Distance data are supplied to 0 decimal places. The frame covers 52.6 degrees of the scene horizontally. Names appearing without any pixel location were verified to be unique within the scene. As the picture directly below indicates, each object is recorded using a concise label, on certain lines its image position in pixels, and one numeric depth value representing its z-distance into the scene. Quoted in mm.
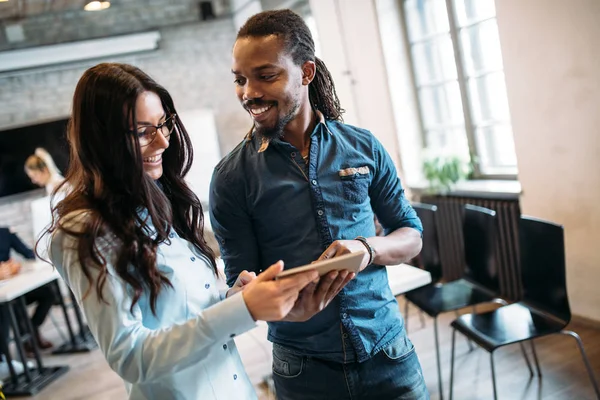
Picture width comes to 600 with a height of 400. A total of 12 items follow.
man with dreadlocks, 1534
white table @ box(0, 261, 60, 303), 4267
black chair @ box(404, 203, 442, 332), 3711
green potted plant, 4688
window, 4500
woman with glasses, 1089
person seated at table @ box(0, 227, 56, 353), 5137
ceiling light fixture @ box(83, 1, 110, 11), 6971
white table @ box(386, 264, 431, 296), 2783
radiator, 4070
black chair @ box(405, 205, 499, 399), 3213
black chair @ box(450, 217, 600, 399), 2600
